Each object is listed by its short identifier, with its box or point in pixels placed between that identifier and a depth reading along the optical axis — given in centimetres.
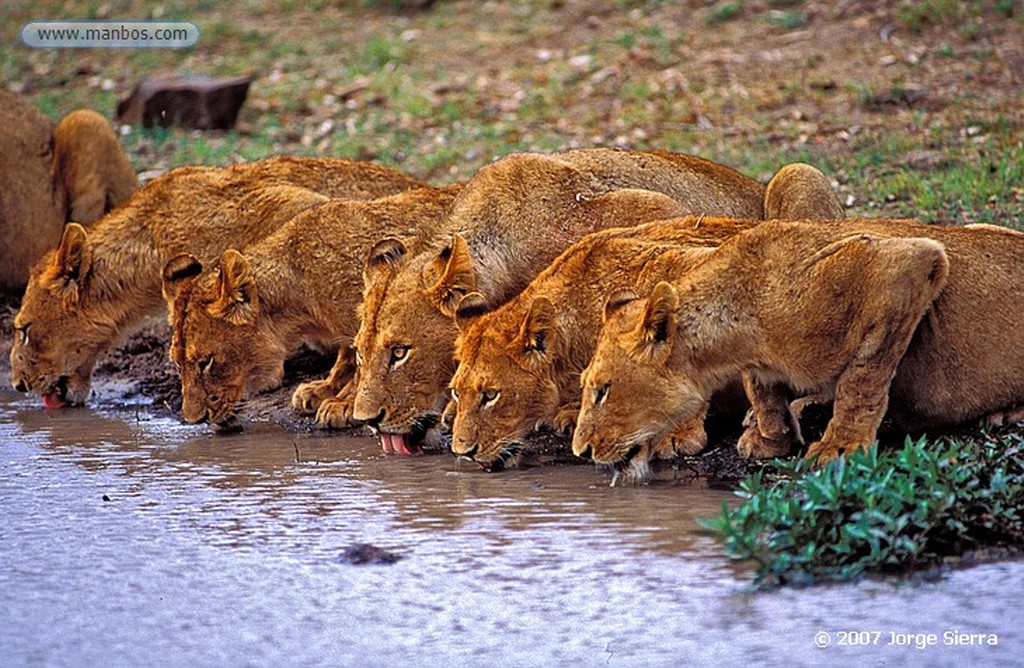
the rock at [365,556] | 1109
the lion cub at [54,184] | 2327
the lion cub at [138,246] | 1864
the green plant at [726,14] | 2997
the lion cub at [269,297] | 1705
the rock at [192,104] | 2886
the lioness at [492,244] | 1531
